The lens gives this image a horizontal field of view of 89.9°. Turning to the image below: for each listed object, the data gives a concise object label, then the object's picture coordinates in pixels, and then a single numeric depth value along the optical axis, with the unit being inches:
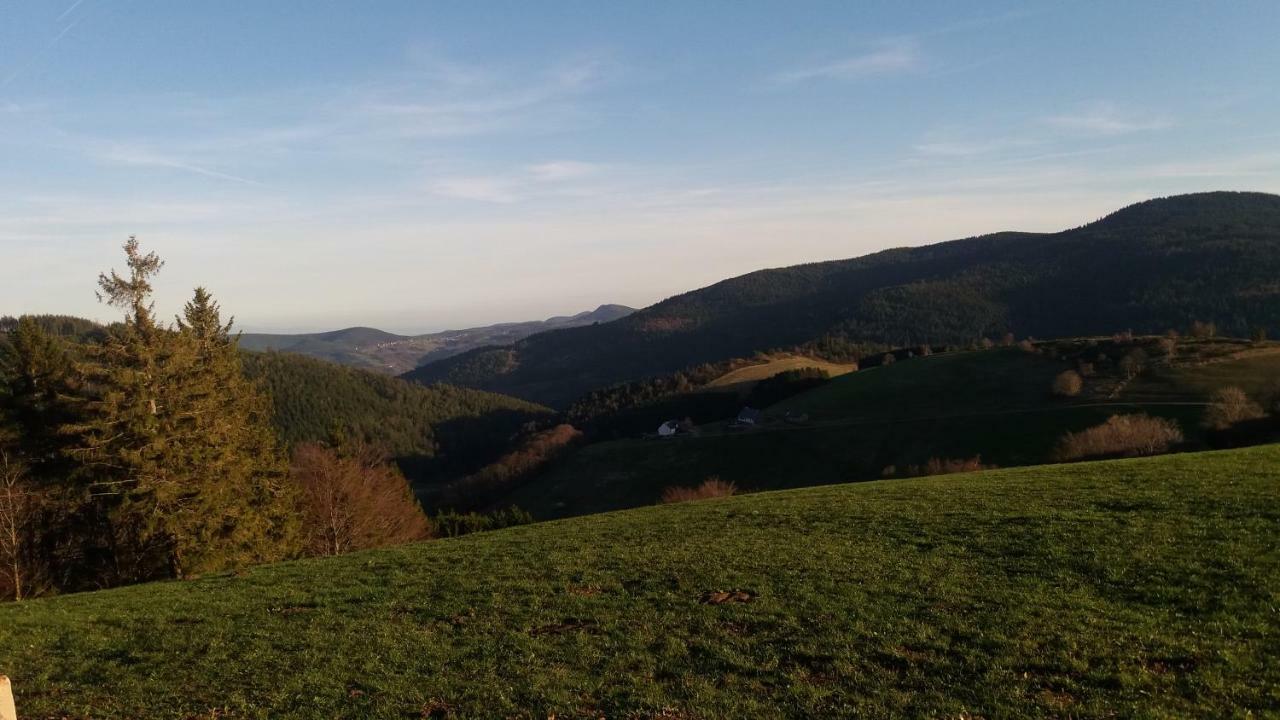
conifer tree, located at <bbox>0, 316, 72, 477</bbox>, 1304.1
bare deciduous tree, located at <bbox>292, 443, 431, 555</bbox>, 1948.8
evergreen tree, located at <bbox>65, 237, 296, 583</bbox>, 1182.3
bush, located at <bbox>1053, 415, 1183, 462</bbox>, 2174.0
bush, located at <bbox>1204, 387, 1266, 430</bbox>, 2299.2
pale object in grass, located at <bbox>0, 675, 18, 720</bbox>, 271.1
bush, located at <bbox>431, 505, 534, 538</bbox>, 2861.7
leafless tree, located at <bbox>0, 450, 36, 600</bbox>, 1191.6
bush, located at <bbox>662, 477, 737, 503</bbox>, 2979.8
